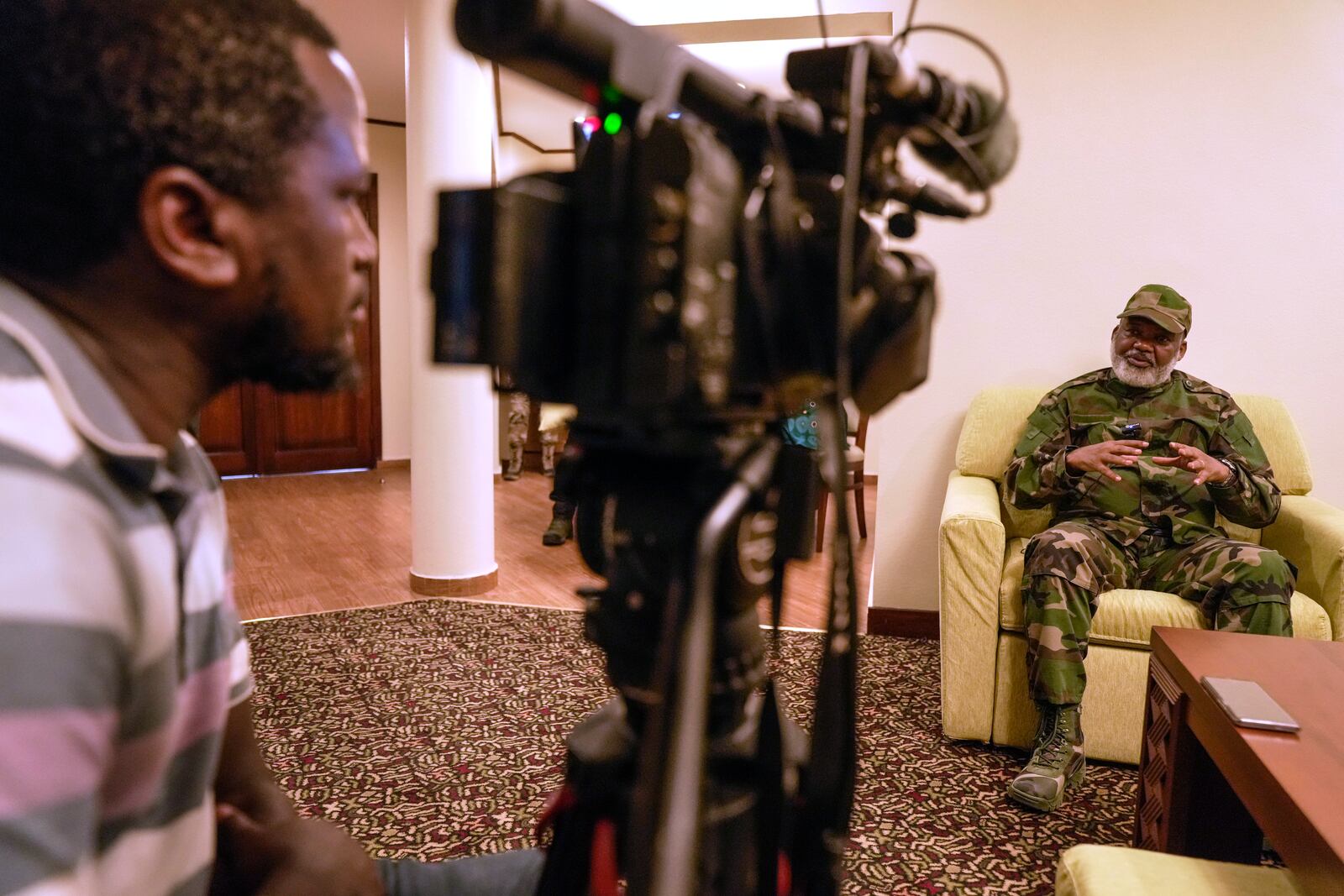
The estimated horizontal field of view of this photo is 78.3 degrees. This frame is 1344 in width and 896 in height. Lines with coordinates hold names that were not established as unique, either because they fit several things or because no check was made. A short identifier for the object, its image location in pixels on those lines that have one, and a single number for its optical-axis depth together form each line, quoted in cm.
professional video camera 44
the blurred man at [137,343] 40
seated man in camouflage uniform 195
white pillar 296
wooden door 561
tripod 44
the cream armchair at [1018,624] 203
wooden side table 104
